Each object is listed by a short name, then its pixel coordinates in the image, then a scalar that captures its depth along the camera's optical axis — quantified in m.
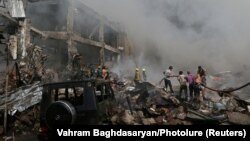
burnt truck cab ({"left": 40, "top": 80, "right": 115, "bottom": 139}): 6.17
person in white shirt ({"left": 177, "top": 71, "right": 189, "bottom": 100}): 12.99
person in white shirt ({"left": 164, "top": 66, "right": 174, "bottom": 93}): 14.36
